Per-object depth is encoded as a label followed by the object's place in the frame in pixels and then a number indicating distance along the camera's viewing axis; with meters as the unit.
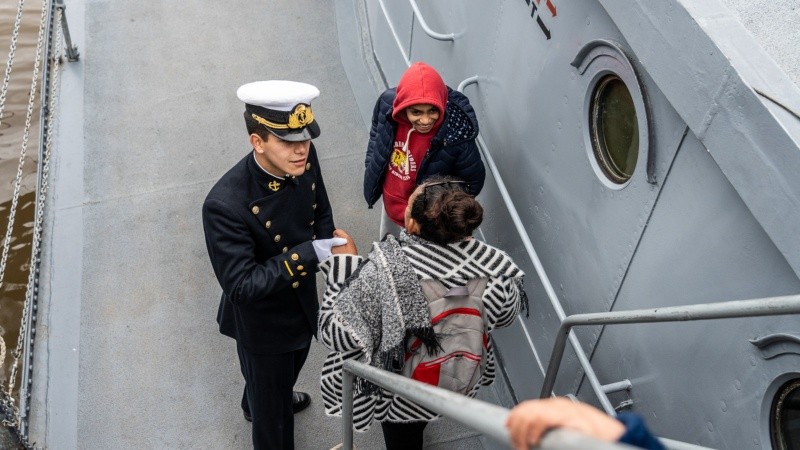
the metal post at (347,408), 2.79
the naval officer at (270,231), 2.98
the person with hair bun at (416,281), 2.52
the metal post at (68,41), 5.95
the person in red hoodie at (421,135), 3.39
